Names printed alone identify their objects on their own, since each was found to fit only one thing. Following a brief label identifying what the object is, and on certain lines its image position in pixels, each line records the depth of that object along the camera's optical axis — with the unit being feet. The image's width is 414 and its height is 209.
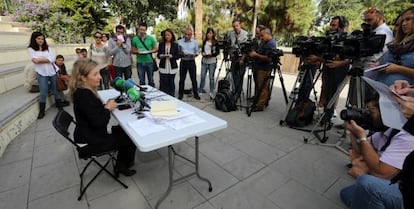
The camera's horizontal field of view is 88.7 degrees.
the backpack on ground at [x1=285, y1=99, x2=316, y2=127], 10.04
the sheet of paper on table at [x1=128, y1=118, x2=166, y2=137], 4.79
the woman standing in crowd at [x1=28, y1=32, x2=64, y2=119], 10.50
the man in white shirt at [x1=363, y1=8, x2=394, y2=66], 8.23
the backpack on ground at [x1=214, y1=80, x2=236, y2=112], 12.11
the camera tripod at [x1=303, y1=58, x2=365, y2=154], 7.38
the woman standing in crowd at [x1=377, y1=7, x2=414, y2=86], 6.13
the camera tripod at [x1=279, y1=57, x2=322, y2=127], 10.14
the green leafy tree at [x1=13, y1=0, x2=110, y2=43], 20.44
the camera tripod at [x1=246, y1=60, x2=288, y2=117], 11.44
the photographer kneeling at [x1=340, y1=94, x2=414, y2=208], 3.74
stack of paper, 5.57
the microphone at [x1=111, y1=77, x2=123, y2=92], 6.77
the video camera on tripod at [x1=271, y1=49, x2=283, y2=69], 10.82
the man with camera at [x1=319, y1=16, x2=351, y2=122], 9.60
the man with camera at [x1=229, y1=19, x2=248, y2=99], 12.59
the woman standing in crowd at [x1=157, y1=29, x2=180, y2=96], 12.31
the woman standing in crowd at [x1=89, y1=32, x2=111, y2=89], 14.06
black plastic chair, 5.13
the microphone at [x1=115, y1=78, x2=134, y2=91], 6.46
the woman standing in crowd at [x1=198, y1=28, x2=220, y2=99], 13.83
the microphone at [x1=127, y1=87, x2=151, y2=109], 5.99
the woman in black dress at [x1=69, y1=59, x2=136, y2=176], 5.18
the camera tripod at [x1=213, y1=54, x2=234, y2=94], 13.56
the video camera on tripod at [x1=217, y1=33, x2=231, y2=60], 12.98
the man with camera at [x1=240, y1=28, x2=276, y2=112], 10.87
